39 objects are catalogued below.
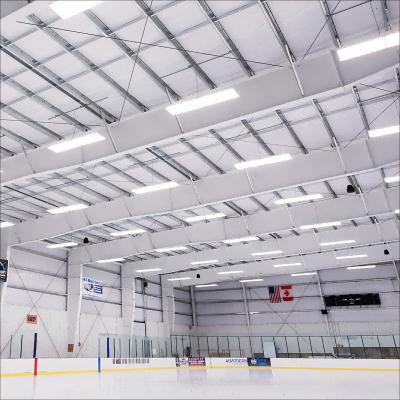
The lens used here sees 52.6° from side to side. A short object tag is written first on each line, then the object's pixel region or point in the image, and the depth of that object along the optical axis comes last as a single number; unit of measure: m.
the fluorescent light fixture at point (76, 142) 12.53
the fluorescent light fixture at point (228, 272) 40.15
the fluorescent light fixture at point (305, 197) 20.28
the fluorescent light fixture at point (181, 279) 42.63
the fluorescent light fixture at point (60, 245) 26.85
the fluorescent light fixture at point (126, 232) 25.22
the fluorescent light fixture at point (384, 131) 14.00
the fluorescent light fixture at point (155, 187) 17.02
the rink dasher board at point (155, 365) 22.28
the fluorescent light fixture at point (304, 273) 43.47
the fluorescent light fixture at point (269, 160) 14.68
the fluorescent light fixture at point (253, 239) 33.28
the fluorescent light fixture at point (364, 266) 40.88
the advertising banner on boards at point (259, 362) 32.91
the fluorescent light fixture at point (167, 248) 28.06
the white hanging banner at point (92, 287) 32.72
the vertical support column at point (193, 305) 48.42
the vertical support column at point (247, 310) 45.03
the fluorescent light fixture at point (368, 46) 9.45
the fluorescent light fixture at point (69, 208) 19.27
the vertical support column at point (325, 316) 40.37
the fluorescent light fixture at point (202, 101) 10.57
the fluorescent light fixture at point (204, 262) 33.69
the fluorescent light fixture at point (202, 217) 22.98
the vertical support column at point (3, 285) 24.00
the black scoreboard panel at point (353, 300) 39.78
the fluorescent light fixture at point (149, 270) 36.03
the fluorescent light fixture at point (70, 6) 8.10
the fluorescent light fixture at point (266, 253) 30.83
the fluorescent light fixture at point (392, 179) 19.58
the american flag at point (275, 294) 44.47
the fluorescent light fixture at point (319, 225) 23.27
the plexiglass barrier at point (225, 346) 32.06
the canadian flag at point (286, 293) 44.04
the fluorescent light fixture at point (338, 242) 27.77
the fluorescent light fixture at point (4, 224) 22.27
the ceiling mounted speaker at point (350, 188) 19.41
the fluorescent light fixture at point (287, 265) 37.53
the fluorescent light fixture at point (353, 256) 34.47
